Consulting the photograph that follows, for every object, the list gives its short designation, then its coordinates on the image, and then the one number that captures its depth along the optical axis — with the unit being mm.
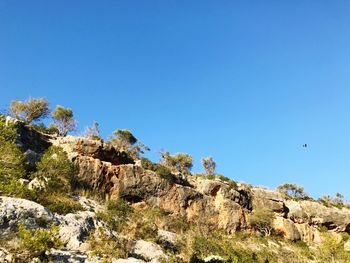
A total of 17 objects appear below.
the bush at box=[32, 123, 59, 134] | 42681
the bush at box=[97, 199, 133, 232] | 20453
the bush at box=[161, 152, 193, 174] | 65231
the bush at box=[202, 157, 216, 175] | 72562
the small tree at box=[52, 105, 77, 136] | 56781
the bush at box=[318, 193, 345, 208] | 57278
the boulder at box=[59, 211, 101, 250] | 14539
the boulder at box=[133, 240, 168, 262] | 16167
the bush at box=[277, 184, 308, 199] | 63719
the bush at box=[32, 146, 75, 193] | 22531
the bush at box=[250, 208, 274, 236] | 43469
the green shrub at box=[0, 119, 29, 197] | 15336
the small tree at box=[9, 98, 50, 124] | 50781
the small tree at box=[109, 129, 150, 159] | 60812
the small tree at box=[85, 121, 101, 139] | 51944
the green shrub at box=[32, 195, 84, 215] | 18266
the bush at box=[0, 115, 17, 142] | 16103
